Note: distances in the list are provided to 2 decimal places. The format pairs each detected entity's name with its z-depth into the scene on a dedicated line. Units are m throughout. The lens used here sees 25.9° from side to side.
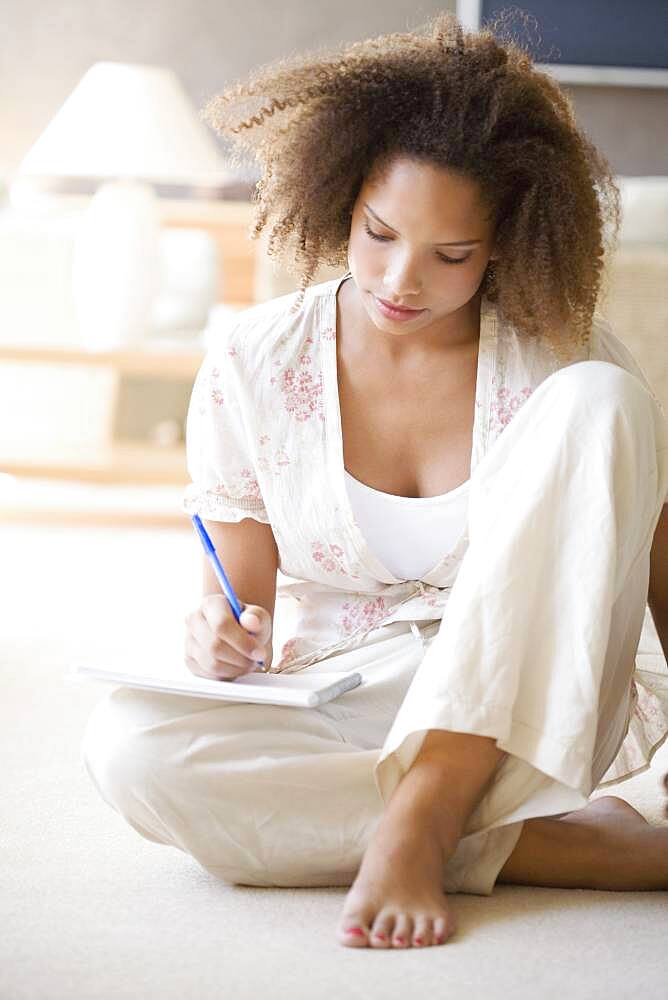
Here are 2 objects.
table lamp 3.70
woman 1.21
